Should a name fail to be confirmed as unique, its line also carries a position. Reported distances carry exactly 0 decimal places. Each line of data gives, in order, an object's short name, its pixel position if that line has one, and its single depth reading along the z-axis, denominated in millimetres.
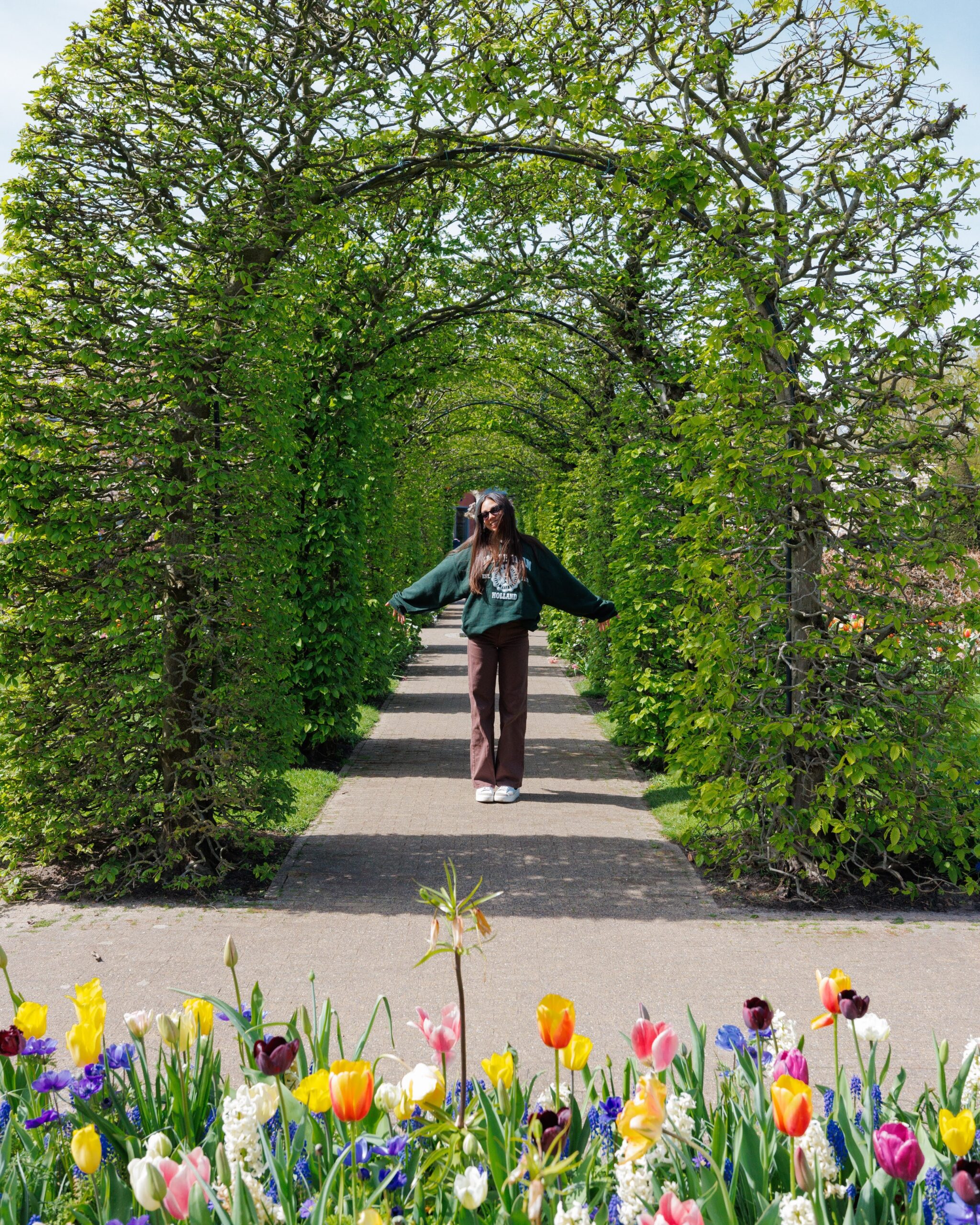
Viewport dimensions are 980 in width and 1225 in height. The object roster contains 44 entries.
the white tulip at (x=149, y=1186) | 1525
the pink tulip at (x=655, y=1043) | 1808
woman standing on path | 8117
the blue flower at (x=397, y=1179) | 2010
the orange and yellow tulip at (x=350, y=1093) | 1642
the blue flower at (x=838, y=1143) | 2115
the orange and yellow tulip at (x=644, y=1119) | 1543
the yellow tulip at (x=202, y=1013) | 2156
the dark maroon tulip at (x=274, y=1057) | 1806
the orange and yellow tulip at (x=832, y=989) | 2104
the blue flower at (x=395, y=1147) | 1898
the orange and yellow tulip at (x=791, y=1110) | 1609
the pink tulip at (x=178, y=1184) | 1545
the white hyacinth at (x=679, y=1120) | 1949
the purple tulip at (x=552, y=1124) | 1748
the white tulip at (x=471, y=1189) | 1579
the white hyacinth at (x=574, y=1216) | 1632
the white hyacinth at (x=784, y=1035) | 2223
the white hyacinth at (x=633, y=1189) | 1747
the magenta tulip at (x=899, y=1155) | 1624
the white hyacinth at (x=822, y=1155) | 1844
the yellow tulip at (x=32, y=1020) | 2080
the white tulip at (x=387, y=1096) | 2010
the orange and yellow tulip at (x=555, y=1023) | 1825
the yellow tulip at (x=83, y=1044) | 1931
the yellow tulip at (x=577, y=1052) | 1948
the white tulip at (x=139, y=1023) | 2121
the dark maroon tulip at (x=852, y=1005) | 2068
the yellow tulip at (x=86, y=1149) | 1668
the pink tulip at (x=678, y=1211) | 1488
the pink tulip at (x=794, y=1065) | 1934
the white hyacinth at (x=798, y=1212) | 1666
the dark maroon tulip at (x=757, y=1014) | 2098
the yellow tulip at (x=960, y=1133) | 1636
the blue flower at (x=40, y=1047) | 2244
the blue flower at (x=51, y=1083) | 2120
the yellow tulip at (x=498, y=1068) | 1846
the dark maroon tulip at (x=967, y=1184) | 1533
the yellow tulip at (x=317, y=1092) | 1743
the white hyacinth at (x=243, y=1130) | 1794
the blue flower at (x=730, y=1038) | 2225
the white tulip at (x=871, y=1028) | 2064
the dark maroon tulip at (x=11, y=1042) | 2098
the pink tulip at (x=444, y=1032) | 1951
